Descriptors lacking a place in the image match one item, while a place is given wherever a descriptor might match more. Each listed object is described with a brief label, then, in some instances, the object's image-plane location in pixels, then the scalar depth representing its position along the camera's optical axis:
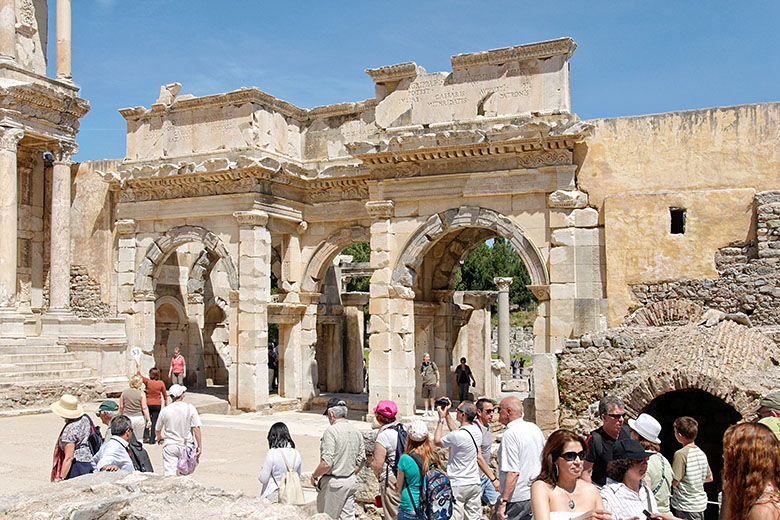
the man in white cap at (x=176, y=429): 7.99
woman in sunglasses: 4.16
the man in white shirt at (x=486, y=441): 7.10
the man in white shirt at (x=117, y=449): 6.83
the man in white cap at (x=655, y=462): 5.74
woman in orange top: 11.54
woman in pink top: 18.41
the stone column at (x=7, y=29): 18.81
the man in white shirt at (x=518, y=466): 5.95
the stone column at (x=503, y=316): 23.52
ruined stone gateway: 13.65
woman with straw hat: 7.02
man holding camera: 6.46
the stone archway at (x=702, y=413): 11.15
